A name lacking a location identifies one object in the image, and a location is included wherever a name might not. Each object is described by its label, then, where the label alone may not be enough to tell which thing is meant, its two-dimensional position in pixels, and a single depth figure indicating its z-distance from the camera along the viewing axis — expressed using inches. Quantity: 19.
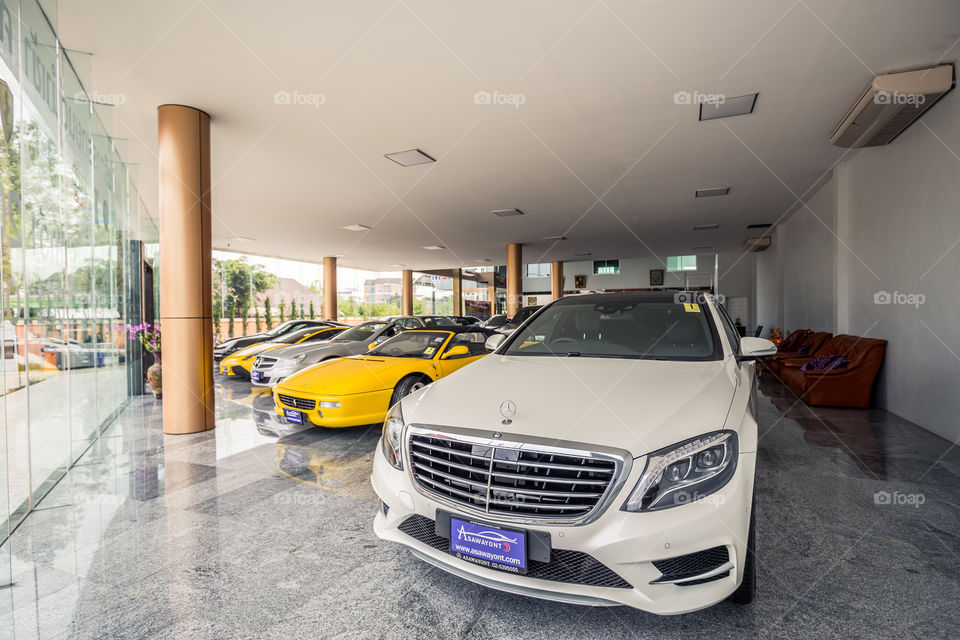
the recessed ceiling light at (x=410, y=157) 253.0
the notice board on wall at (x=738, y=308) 855.6
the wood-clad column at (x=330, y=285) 718.5
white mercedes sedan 58.7
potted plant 258.4
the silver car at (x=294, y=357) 253.9
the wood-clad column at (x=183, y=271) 190.2
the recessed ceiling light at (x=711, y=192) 333.1
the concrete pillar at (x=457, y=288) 1066.7
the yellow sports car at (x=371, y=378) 169.8
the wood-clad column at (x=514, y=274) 581.6
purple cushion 238.5
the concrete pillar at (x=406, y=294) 924.0
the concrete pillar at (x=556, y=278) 788.6
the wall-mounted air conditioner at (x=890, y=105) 166.7
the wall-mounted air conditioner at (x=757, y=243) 537.0
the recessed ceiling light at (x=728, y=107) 192.2
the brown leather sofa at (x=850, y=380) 227.3
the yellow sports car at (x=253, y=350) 317.1
